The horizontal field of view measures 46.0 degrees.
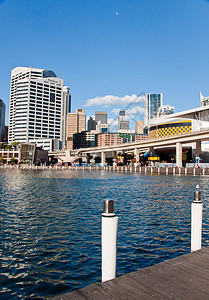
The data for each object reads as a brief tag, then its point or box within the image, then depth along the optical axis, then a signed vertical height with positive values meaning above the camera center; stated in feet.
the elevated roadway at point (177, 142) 277.78 +27.71
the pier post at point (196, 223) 23.06 -5.66
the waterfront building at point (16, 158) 636.40 +7.38
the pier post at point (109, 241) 15.52 -5.05
